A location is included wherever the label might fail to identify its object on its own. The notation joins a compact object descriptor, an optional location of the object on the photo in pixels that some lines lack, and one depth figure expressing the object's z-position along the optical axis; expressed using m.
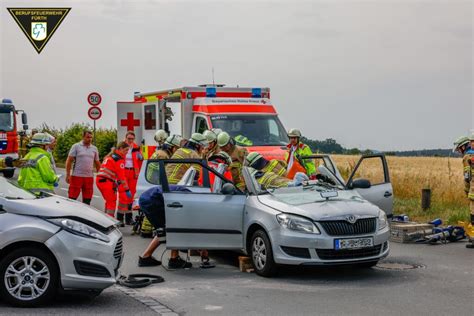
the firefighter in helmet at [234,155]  11.95
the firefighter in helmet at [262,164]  11.43
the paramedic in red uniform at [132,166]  15.60
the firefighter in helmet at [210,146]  12.52
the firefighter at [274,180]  10.86
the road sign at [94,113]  30.31
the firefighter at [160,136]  15.98
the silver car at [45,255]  8.01
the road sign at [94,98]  30.42
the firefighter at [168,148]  13.96
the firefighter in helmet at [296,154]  14.47
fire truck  31.02
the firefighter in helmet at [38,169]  11.80
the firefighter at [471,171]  12.93
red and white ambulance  18.62
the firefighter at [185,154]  12.33
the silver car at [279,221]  9.70
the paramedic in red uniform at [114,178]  15.16
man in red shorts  15.36
